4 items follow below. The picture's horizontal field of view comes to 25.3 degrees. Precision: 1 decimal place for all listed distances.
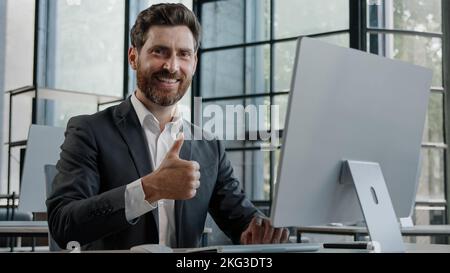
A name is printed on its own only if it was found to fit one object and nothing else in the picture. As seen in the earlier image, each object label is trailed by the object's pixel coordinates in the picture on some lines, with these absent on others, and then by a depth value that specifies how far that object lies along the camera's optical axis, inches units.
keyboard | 78.4
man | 85.0
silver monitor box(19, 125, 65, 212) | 137.3
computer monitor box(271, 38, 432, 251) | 75.9
